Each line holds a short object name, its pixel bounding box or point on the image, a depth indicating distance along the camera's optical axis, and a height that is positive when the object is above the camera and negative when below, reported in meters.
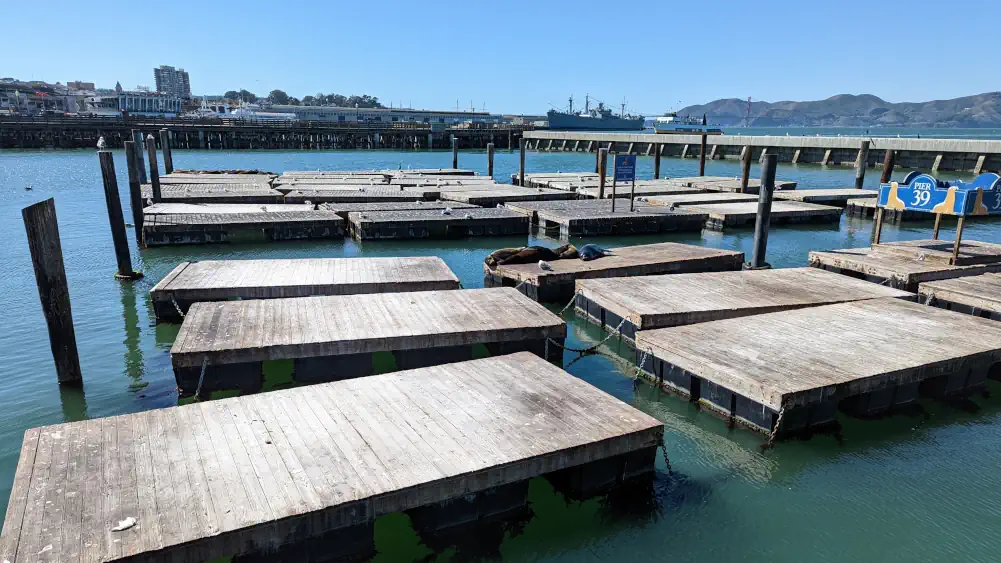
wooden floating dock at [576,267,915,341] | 8.95 -2.54
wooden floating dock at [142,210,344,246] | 16.67 -2.70
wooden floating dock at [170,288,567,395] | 7.13 -2.46
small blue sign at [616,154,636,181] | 19.01 -1.06
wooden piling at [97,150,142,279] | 12.96 -1.88
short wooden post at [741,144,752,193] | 25.02 -1.36
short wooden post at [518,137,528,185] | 31.16 -1.72
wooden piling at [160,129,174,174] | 31.57 -1.26
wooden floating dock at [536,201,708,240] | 18.75 -2.71
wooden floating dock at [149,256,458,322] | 9.74 -2.44
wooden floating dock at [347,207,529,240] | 18.02 -2.75
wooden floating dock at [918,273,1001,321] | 9.70 -2.53
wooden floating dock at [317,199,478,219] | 20.38 -2.54
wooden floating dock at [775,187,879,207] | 25.11 -2.48
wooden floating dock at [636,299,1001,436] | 6.57 -2.53
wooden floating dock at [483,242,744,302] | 11.57 -2.61
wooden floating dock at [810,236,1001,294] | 11.32 -2.42
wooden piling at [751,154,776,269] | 13.17 -1.62
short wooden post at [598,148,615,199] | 21.89 -1.21
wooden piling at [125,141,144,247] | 16.08 -1.55
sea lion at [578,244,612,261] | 12.59 -2.41
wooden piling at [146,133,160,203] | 21.09 -1.62
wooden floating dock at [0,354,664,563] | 3.87 -2.43
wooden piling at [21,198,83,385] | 7.19 -1.76
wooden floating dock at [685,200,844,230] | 20.70 -2.69
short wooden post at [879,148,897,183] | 22.70 -1.07
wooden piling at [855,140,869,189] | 29.48 -1.41
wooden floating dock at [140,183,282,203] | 21.42 -2.30
